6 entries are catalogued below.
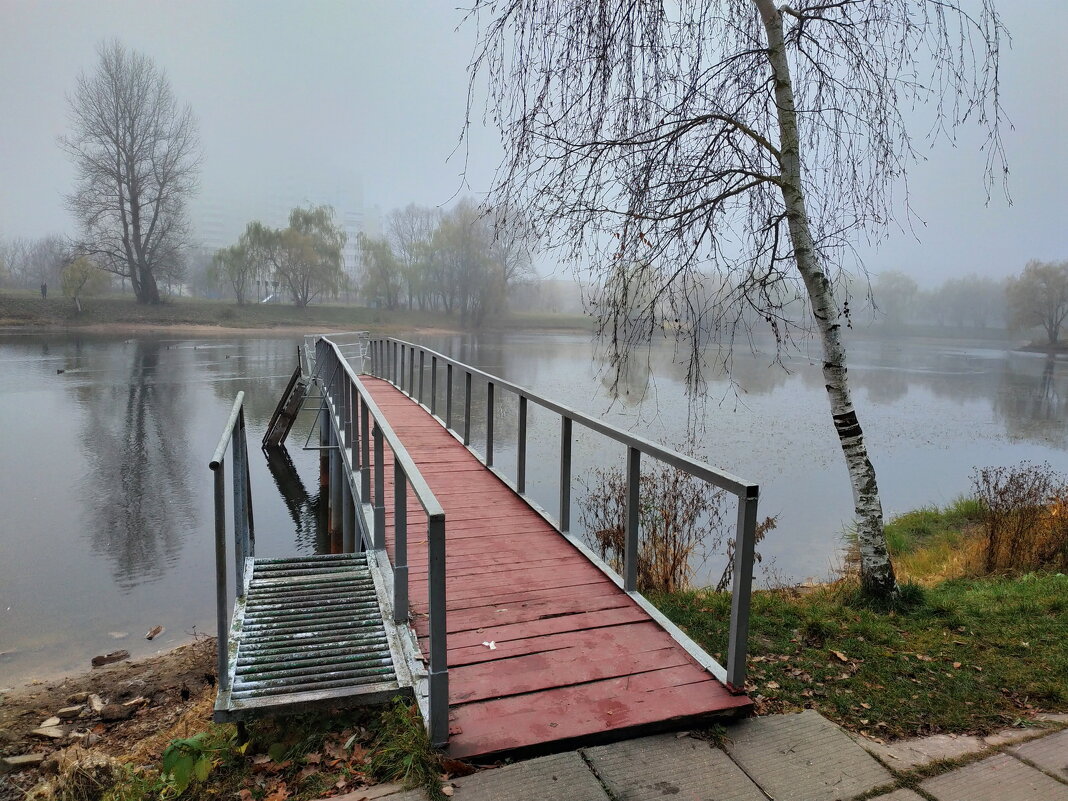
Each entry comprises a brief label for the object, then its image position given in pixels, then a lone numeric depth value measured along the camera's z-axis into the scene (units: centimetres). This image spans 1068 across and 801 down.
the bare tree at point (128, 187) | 5675
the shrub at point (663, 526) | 708
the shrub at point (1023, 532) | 673
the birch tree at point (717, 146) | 452
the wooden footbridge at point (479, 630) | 279
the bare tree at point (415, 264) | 7525
